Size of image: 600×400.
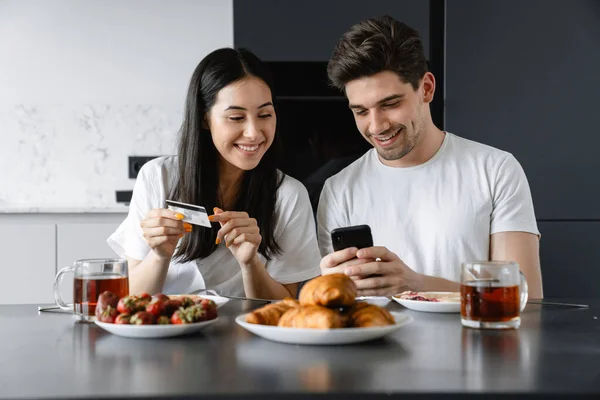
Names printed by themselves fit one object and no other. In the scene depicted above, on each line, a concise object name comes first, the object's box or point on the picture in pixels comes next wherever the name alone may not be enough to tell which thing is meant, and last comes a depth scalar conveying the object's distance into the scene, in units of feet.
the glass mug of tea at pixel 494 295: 3.89
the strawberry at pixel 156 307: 3.80
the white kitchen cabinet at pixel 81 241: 10.39
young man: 6.74
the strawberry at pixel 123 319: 3.73
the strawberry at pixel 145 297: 3.98
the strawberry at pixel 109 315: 3.83
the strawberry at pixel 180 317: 3.74
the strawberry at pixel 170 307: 3.85
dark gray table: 2.64
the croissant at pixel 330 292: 3.52
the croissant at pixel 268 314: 3.68
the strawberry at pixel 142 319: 3.69
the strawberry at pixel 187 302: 3.97
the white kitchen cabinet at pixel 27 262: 10.36
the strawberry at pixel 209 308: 3.89
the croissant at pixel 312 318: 3.44
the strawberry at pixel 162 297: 3.90
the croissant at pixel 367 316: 3.50
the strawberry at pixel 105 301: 3.96
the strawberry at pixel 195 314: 3.75
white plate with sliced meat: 4.43
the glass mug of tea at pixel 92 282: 4.27
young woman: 6.67
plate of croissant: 3.39
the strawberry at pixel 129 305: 3.82
